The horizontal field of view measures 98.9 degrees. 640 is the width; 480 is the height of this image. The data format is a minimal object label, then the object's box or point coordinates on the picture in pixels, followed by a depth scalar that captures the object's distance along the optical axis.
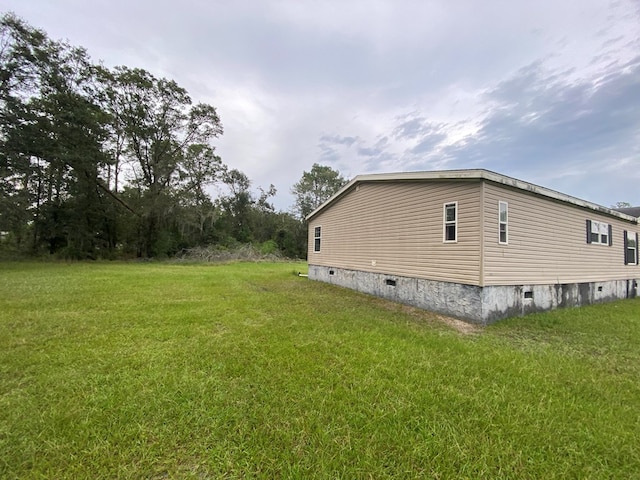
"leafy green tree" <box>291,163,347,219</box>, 37.25
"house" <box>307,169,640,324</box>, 6.17
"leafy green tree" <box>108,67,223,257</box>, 21.42
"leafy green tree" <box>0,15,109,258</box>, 14.55
